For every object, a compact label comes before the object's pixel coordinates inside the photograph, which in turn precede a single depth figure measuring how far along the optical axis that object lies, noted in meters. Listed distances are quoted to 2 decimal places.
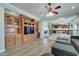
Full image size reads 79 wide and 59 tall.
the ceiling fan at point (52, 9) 1.85
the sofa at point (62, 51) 1.25
